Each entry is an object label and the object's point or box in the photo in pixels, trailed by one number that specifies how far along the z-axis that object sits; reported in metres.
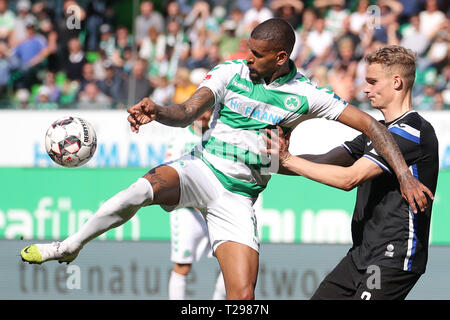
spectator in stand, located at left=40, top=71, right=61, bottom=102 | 13.32
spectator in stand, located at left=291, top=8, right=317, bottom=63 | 12.97
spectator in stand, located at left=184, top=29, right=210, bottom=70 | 12.99
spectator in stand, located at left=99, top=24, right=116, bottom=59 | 13.62
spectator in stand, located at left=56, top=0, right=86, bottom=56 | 13.51
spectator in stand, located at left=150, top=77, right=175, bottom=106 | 12.74
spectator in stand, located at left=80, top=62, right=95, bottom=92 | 13.30
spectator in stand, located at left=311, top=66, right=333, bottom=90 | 12.30
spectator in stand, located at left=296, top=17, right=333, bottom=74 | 12.77
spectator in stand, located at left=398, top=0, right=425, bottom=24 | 13.12
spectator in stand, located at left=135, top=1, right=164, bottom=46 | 13.56
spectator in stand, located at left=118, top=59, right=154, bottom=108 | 12.73
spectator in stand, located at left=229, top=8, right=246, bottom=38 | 13.33
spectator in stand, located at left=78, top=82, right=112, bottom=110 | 13.03
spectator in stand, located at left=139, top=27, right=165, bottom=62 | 13.48
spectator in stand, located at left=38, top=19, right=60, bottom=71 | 13.48
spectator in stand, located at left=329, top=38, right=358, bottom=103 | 12.23
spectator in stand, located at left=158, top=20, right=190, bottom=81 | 13.25
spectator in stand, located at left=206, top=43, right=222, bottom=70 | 12.91
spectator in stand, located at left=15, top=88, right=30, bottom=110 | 13.38
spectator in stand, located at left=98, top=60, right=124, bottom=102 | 13.01
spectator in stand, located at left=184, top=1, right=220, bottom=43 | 13.55
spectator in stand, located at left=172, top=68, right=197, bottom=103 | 12.38
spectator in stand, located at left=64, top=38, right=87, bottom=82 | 13.35
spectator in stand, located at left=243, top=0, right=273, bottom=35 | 13.26
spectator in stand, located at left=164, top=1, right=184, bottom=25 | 13.74
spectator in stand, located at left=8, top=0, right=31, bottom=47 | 13.95
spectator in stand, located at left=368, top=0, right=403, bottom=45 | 12.63
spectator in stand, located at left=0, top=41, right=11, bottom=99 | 13.43
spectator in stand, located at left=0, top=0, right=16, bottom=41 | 14.12
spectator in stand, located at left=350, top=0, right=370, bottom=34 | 12.87
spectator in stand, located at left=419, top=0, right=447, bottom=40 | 12.68
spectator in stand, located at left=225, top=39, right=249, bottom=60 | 11.20
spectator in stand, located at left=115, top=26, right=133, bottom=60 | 13.62
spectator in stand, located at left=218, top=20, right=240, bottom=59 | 13.08
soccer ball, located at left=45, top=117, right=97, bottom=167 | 5.38
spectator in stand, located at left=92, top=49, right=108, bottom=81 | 13.30
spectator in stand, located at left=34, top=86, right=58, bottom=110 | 13.27
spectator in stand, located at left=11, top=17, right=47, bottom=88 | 13.46
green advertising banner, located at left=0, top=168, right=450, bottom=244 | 10.55
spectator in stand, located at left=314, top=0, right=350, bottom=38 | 13.18
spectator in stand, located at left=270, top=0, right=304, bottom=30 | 13.31
